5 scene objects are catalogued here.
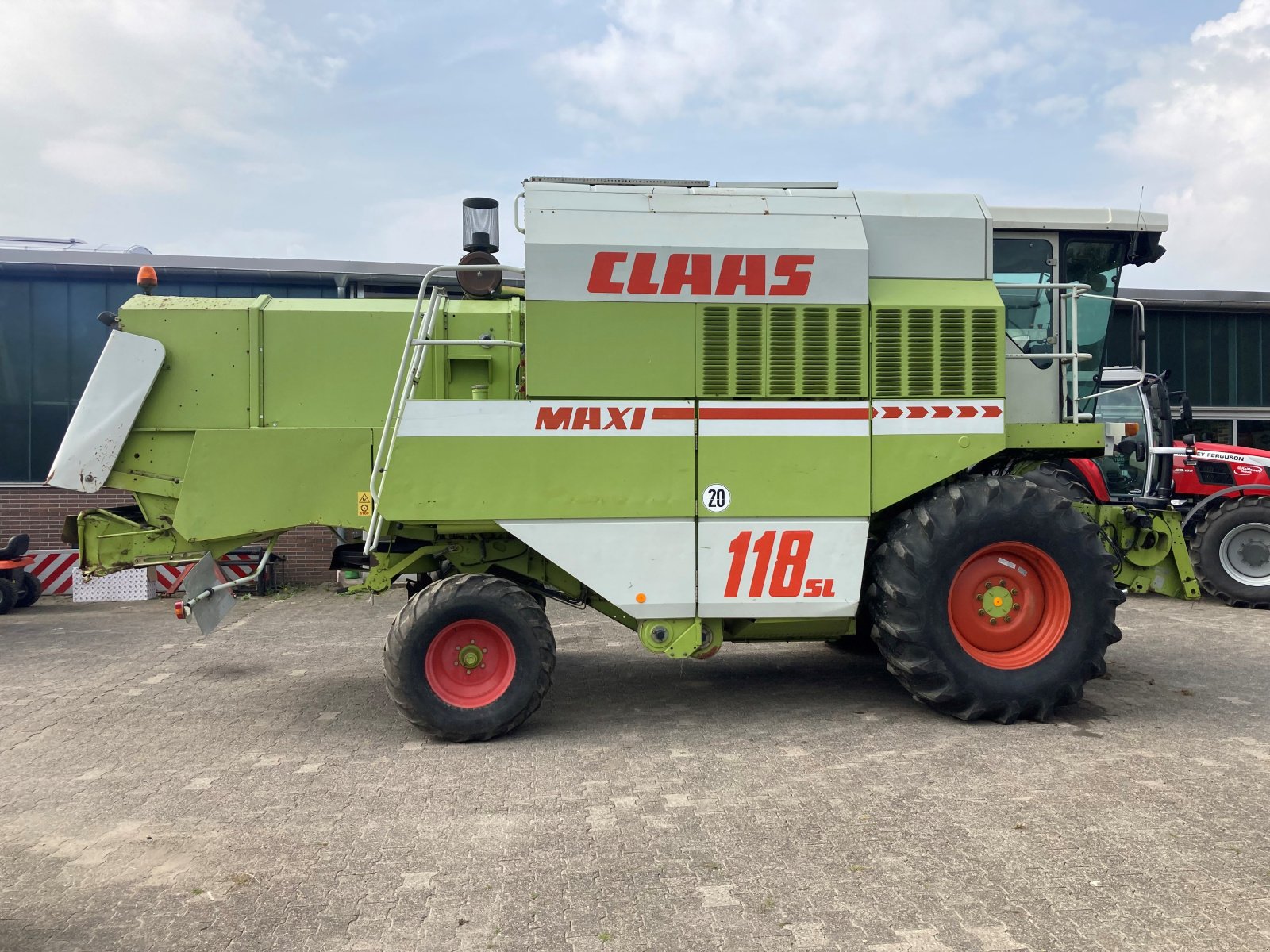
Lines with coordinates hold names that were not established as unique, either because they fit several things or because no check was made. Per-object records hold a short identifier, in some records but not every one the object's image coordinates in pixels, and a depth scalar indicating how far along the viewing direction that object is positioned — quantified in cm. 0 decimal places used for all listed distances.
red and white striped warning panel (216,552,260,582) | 1005
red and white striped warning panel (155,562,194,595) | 1288
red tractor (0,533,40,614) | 1147
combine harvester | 561
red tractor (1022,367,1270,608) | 1081
